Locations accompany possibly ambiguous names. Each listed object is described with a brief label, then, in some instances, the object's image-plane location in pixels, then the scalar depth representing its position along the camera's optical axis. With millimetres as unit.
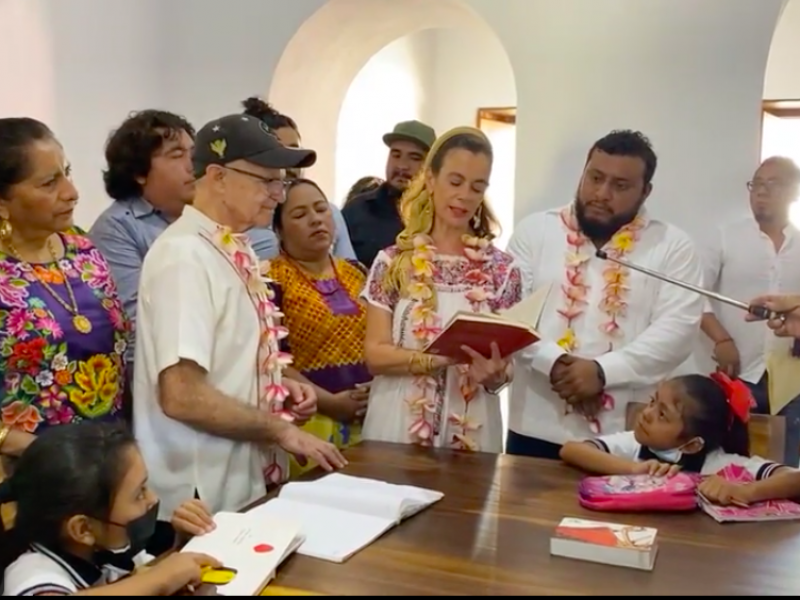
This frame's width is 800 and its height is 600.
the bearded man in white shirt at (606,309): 2480
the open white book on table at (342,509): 1460
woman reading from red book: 2211
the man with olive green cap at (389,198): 3471
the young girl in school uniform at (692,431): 1880
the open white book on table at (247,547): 1297
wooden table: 1319
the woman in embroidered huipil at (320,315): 2368
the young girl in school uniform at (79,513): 1383
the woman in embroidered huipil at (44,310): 1776
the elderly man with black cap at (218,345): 1721
